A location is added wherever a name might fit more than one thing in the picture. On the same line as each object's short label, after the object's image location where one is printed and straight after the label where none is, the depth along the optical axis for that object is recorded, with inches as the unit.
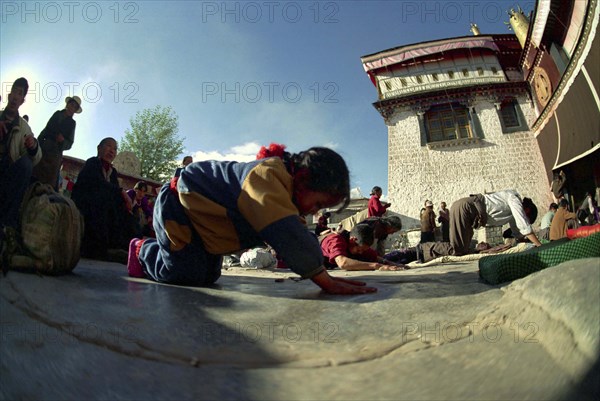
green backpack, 64.7
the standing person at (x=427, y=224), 344.5
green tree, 904.9
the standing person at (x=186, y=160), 231.0
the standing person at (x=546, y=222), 285.3
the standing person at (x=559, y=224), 233.0
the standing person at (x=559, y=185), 485.7
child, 59.6
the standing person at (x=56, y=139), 163.6
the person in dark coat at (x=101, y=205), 143.7
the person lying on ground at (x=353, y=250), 137.0
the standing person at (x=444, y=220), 364.8
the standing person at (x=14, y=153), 95.8
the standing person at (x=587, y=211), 401.1
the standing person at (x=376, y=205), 276.4
